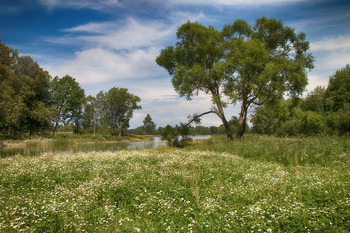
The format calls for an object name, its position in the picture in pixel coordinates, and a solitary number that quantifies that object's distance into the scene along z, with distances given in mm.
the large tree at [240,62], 23188
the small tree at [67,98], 53044
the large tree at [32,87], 39378
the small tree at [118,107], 65938
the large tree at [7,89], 29922
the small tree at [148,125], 92750
